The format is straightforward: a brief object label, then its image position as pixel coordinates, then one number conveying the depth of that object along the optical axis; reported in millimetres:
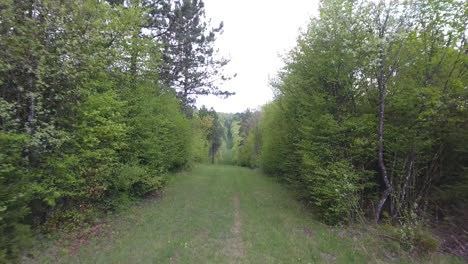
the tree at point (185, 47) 14438
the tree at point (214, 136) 55150
